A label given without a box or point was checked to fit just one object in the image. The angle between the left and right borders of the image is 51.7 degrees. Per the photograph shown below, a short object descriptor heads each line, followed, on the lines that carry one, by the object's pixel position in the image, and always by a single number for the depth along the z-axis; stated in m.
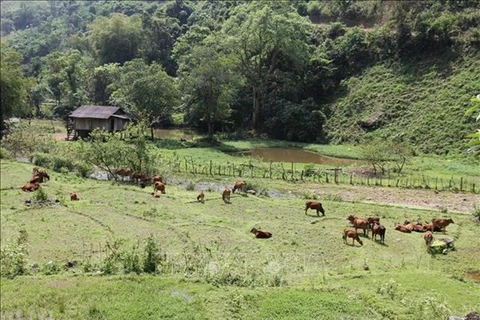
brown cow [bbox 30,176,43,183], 31.51
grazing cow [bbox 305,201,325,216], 26.03
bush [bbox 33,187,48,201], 27.36
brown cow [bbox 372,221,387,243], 21.80
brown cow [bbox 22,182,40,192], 30.25
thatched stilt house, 57.12
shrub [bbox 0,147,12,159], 42.05
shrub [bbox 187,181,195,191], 32.81
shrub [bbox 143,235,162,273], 17.23
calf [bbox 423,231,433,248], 20.91
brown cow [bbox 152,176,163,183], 32.69
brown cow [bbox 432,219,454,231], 23.19
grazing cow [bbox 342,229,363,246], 21.20
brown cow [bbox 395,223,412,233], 23.34
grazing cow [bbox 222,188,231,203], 29.08
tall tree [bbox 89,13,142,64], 85.81
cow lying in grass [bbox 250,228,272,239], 22.17
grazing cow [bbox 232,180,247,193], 31.42
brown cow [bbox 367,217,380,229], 22.71
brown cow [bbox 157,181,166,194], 30.82
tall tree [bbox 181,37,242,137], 54.69
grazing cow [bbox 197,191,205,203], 28.74
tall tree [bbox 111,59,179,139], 57.44
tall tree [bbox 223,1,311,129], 59.38
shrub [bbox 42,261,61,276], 17.21
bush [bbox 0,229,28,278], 17.03
